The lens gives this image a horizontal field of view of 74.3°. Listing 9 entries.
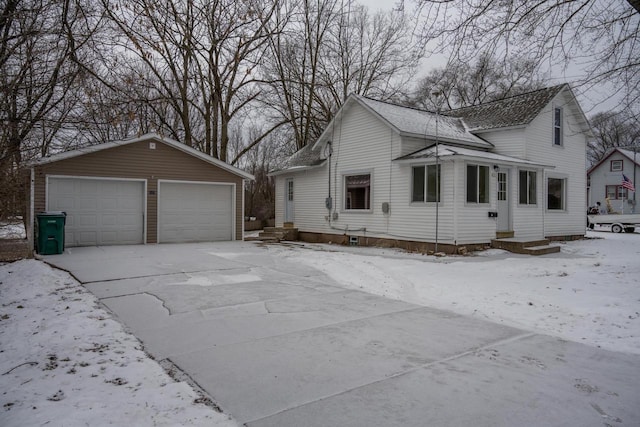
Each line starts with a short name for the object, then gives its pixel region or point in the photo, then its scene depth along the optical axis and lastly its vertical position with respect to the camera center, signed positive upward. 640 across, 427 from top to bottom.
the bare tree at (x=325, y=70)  24.39 +8.61
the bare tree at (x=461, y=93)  28.48 +8.77
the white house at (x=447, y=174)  13.13 +1.34
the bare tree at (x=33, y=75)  5.38 +1.89
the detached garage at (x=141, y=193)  13.30 +0.62
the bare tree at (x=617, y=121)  7.07 +1.70
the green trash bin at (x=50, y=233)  11.61 -0.61
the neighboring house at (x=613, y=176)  36.98 +3.32
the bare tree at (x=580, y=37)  6.64 +2.83
